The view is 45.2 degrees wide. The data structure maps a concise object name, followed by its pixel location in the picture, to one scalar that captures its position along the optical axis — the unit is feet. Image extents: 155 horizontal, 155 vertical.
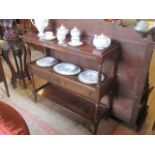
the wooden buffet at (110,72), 5.14
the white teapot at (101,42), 4.88
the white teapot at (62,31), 5.56
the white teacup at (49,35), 5.94
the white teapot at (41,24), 5.96
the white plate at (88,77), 5.60
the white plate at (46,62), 6.66
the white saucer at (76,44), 5.33
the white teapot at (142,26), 4.41
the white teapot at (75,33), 5.58
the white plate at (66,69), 6.14
